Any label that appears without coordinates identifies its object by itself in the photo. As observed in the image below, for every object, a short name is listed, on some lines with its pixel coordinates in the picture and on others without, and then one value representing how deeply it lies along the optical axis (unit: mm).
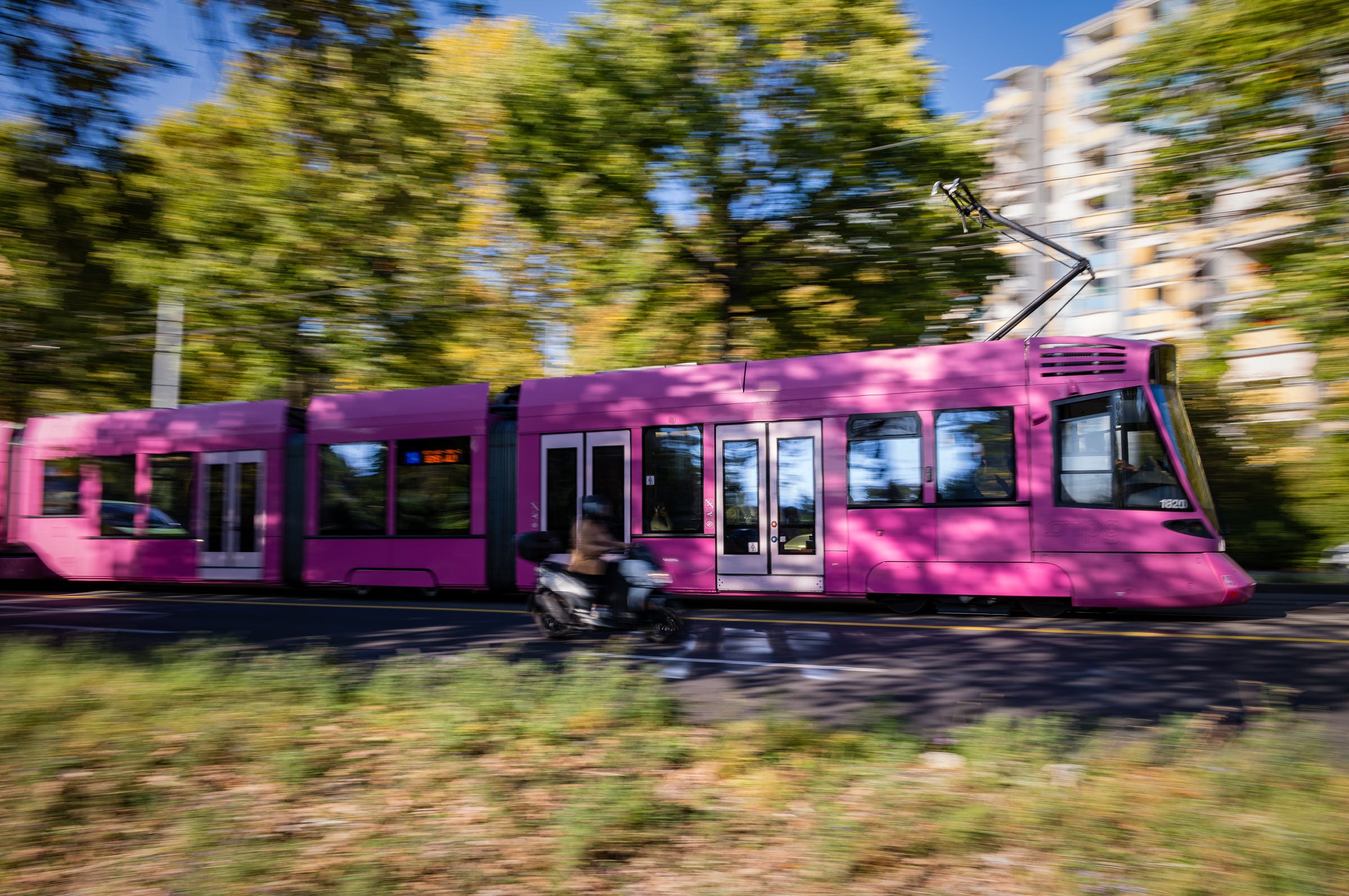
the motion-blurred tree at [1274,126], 12961
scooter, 9578
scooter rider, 9758
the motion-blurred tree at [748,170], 18453
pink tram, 10758
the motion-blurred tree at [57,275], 7922
